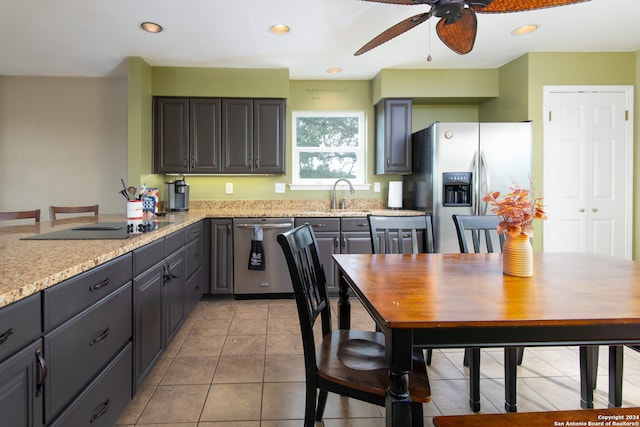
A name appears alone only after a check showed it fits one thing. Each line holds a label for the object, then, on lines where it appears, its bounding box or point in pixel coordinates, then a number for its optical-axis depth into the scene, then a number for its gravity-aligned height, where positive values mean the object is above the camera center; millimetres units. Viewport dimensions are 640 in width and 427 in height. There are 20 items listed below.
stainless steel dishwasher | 3434 -571
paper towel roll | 3975 +122
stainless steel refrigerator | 3285 +382
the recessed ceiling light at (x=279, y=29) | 2797 +1447
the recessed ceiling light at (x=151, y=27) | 2746 +1430
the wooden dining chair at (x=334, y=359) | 1159 -602
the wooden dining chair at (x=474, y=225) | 2078 -124
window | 4207 +712
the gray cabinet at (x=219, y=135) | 3662 +735
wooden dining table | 917 -298
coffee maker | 3672 +93
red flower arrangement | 1370 -28
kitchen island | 920 -415
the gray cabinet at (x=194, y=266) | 2789 -546
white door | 3342 +356
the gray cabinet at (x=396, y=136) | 3826 +765
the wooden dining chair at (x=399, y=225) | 2016 -122
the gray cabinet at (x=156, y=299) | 1727 -563
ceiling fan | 1524 +913
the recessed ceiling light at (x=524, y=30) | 2855 +1483
